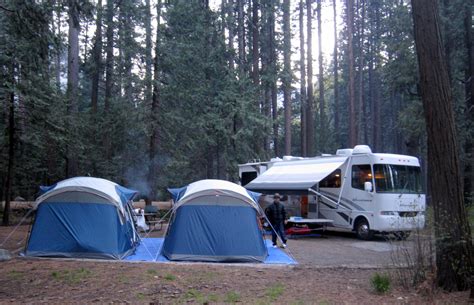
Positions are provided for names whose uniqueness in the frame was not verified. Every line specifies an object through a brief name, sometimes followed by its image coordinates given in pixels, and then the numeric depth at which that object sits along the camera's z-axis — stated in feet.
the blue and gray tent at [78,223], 35.63
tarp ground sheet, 35.46
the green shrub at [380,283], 23.75
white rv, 46.21
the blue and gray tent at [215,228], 35.40
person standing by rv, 42.88
